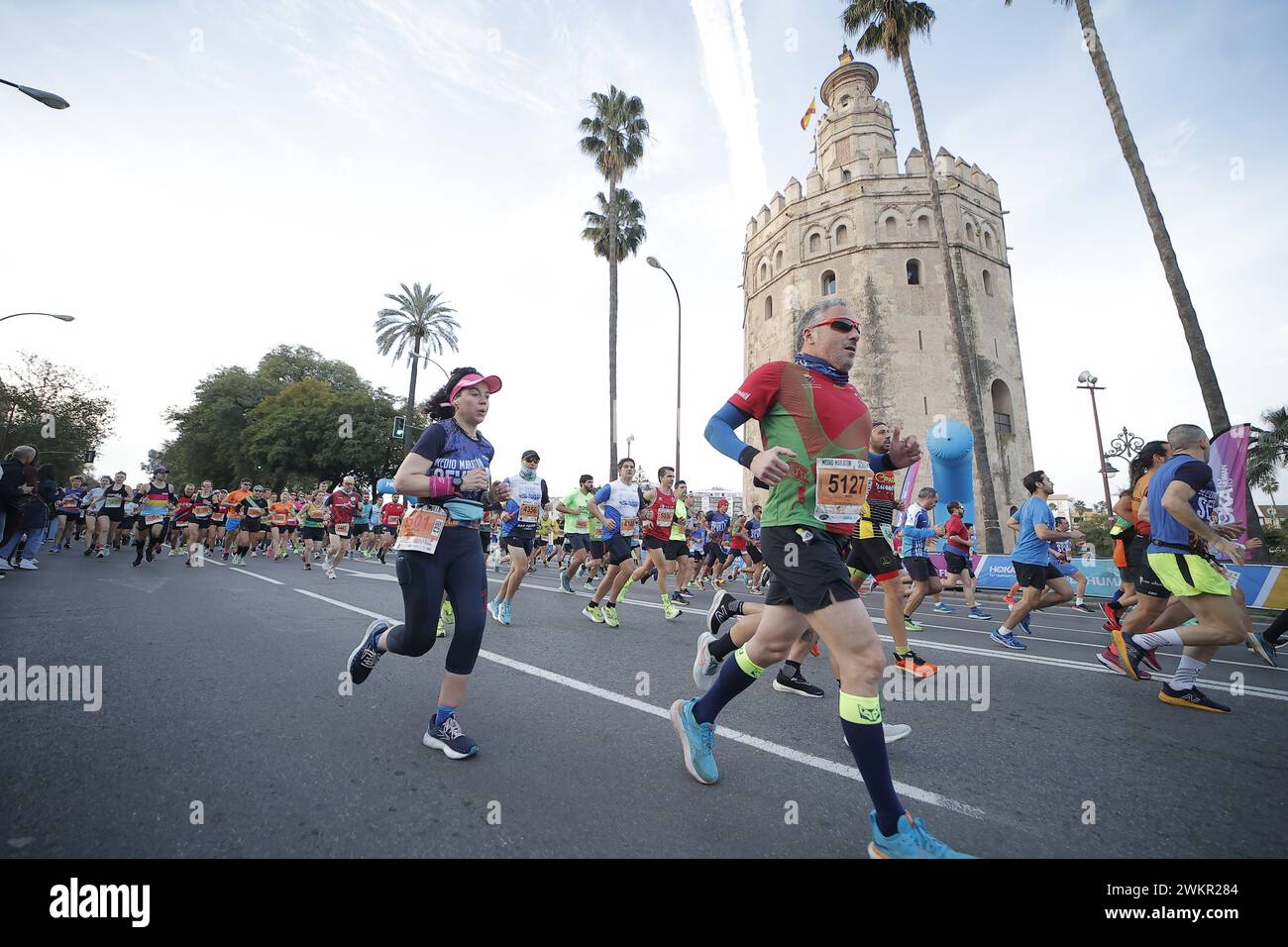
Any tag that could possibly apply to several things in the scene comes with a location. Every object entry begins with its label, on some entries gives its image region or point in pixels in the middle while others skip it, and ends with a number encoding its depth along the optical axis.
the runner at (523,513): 7.61
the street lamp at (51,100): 10.95
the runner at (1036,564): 6.78
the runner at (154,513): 13.26
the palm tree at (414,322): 38.47
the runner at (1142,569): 5.23
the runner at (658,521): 8.98
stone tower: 31.27
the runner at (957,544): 9.56
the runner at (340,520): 12.35
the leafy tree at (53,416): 35.28
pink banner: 7.96
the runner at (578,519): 10.48
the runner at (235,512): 16.77
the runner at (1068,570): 10.09
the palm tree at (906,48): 18.48
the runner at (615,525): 7.57
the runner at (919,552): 7.45
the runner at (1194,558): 4.28
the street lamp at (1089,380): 30.02
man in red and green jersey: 2.20
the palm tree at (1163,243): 11.68
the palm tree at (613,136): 25.70
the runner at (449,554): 3.14
